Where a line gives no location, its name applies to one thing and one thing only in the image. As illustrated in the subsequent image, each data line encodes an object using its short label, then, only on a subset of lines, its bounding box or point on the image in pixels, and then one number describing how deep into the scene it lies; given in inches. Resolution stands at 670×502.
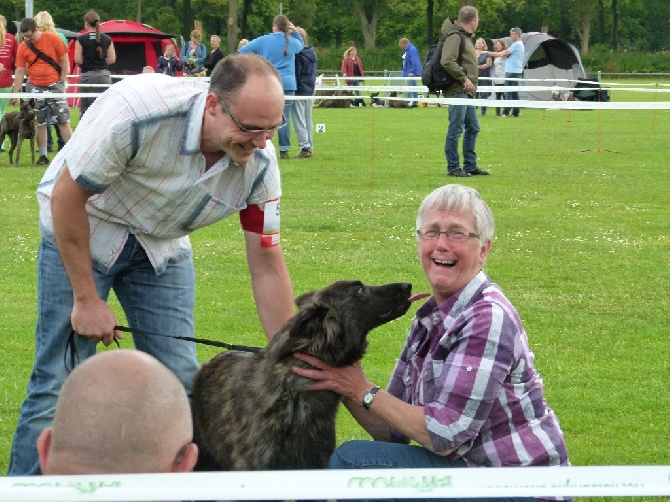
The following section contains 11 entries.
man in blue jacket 1295.0
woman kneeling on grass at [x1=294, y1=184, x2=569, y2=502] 130.3
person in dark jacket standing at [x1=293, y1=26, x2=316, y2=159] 655.8
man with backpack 545.6
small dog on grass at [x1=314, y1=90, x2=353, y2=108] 1333.7
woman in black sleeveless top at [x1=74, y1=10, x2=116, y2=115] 711.7
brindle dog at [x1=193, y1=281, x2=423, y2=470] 146.9
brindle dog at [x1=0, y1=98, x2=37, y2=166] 609.3
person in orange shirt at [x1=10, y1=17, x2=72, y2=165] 612.6
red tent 1504.7
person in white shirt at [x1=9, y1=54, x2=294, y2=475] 144.5
